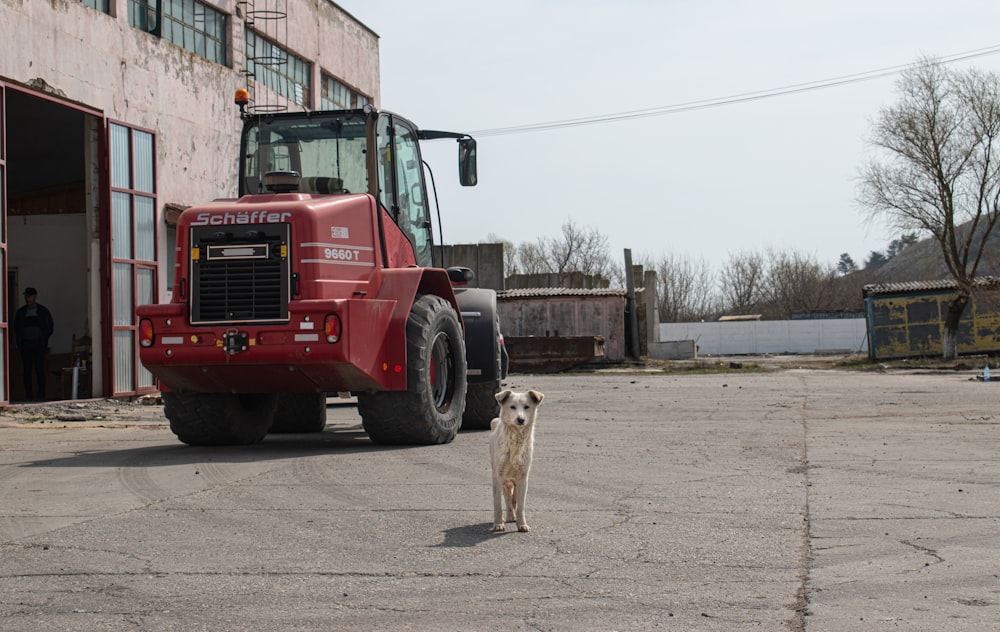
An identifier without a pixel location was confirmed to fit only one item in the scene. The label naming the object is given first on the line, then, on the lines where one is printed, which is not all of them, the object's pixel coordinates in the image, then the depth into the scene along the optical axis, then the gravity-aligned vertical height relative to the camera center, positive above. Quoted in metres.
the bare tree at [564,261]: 83.75 +6.01
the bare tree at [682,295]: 96.69 +3.77
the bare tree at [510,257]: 86.38 +6.57
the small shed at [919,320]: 42.94 +0.56
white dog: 7.05 -0.68
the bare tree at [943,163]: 45.78 +6.80
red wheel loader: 11.05 +0.50
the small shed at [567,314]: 43.62 +1.06
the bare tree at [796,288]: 94.50 +4.14
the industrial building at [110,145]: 19.34 +4.06
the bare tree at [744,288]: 100.00 +4.40
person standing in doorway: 20.73 +0.33
